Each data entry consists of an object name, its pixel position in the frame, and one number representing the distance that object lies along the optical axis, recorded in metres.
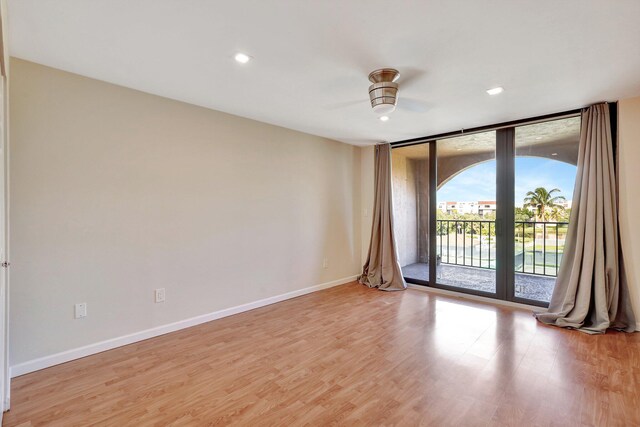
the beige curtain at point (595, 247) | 2.99
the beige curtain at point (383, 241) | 4.68
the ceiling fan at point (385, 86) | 2.37
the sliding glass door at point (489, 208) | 3.70
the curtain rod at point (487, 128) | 3.36
